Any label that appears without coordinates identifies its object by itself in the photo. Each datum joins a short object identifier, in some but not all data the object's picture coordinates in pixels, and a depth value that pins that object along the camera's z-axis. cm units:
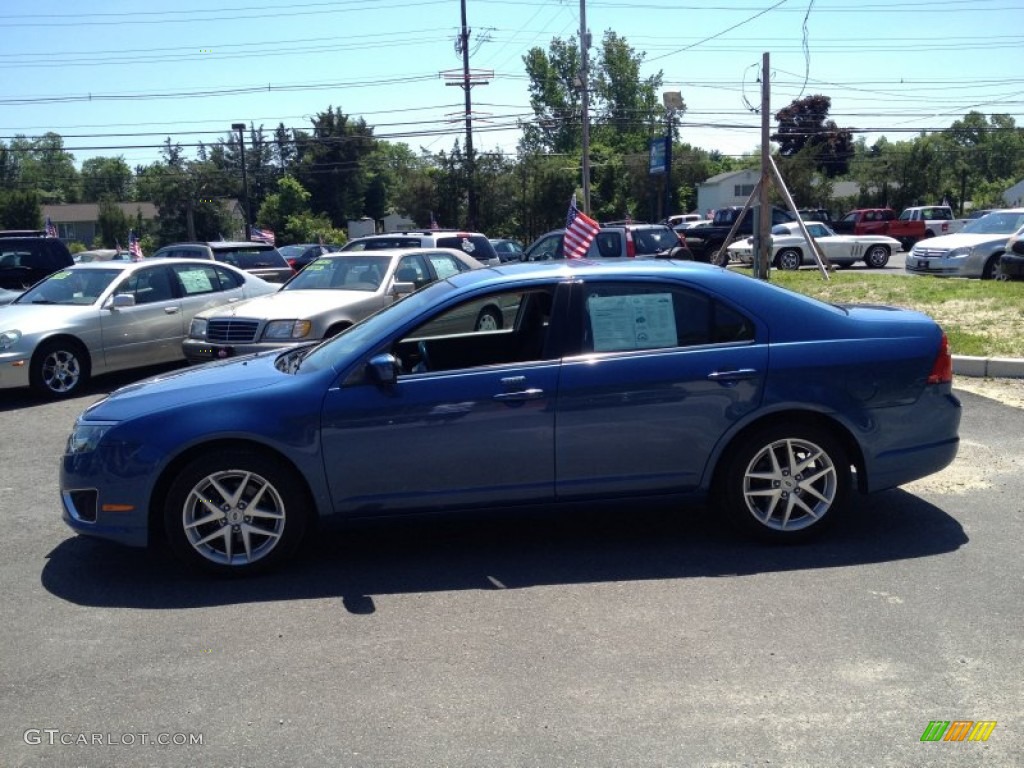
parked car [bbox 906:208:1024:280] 1939
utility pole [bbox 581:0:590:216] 3203
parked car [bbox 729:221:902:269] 2720
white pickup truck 4006
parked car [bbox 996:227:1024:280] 1684
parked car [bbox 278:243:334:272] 3052
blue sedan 479
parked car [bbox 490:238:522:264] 2775
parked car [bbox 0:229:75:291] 1584
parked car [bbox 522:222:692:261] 1927
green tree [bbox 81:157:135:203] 10644
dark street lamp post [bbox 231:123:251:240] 4459
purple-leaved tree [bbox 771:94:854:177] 7550
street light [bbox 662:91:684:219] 3381
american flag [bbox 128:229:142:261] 2473
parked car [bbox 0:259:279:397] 1017
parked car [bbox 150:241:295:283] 1791
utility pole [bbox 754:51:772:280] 1803
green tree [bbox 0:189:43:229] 6694
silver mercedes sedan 980
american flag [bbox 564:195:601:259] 1723
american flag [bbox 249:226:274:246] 3700
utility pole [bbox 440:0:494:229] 4334
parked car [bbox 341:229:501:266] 1788
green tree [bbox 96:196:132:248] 7019
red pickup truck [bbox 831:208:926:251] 4016
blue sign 4111
